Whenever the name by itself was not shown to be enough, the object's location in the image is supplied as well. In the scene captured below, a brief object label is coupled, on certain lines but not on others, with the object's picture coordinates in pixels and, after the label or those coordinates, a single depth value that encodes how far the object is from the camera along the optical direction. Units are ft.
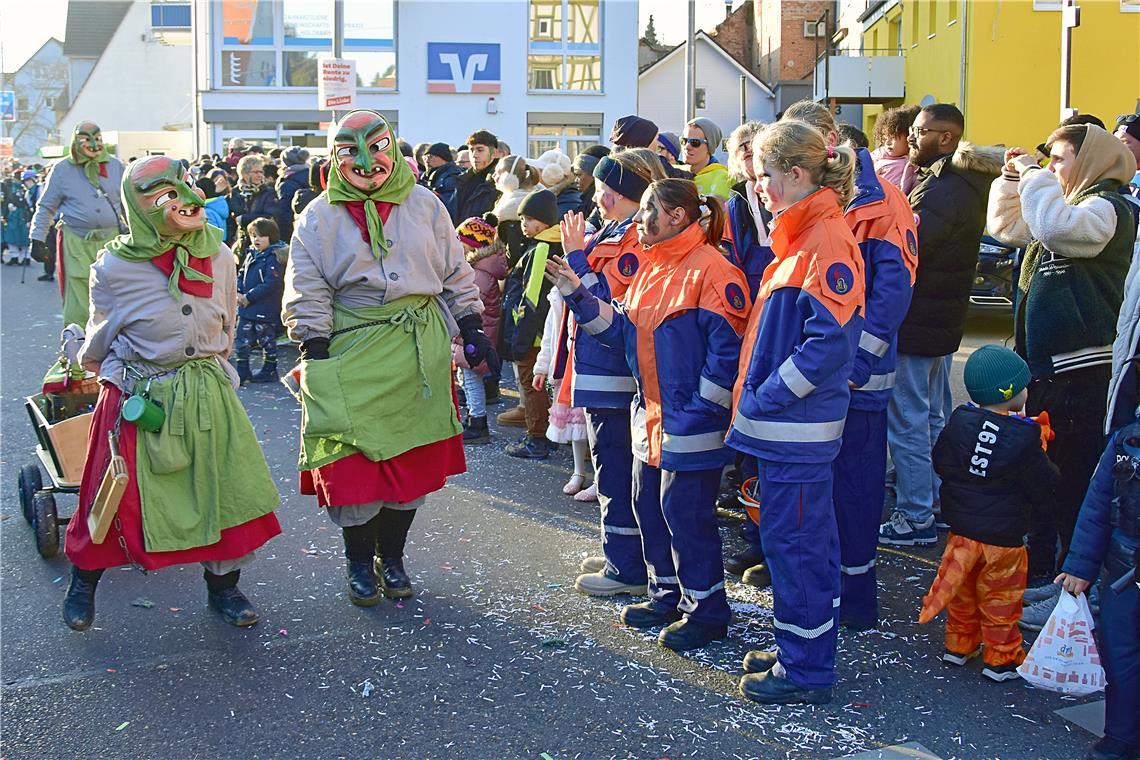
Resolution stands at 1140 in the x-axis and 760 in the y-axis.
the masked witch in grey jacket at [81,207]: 33.04
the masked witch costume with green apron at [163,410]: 16.05
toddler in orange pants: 14.70
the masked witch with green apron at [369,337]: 16.79
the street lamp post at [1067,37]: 37.11
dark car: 43.19
